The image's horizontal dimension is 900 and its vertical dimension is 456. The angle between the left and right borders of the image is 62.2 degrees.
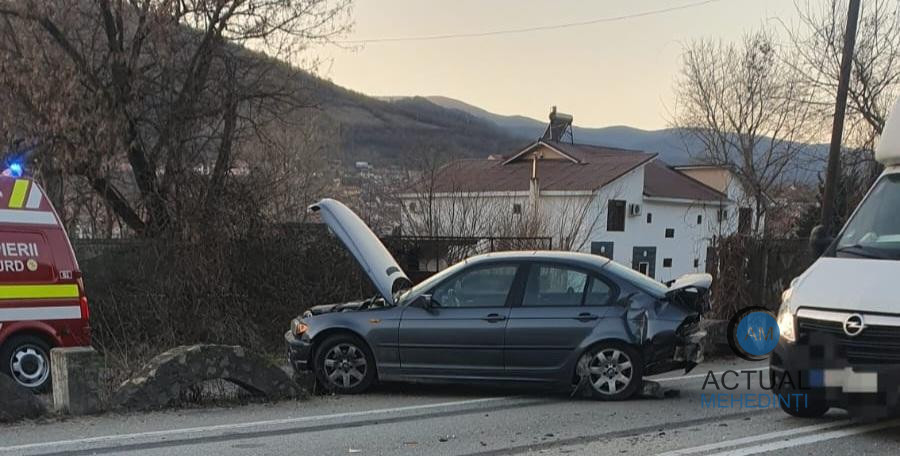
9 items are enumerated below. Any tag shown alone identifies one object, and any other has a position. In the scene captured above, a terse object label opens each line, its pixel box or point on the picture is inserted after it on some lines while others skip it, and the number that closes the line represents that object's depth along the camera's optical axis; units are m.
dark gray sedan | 7.36
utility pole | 14.12
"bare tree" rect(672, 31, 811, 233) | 31.38
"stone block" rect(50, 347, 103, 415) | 6.95
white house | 36.31
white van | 5.22
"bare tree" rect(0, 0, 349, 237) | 12.41
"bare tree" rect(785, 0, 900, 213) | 20.48
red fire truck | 8.73
